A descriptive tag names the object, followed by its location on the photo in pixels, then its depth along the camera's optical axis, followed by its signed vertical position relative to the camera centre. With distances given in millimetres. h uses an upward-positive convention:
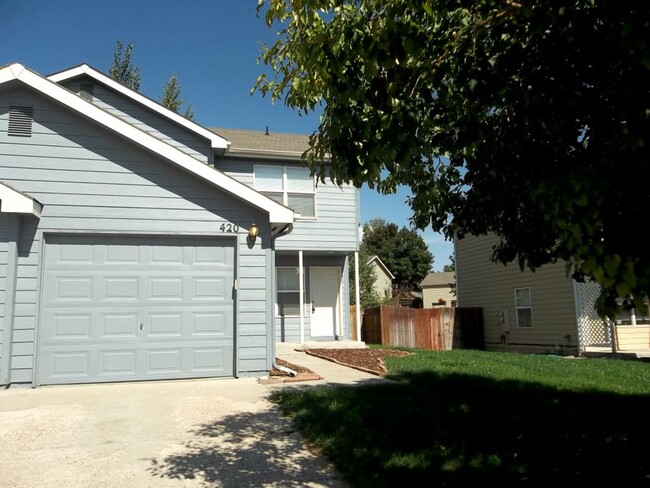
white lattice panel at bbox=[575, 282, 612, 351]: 16578 -381
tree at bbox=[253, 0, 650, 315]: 2629 +1470
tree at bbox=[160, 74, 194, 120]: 22859 +9441
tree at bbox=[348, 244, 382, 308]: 35156 +1922
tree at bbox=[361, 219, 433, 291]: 60625 +6821
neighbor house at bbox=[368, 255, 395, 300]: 52031 +3577
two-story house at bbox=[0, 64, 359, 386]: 8477 +1073
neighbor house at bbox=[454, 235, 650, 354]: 16609 +55
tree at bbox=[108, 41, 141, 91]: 23328 +10758
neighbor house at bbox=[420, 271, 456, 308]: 41500 +1807
